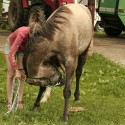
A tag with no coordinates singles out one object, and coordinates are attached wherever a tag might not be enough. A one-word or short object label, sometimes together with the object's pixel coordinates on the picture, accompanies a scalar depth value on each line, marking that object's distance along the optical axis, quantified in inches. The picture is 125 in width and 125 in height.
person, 239.9
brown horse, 232.2
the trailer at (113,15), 701.3
